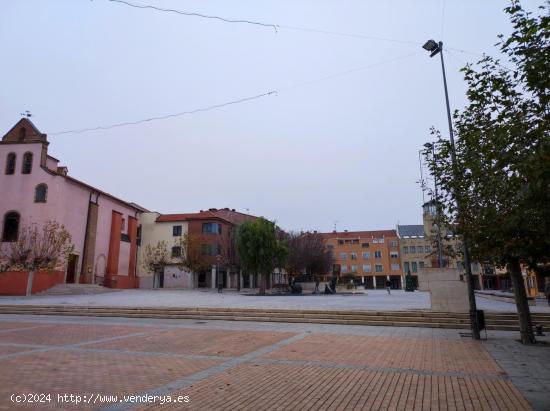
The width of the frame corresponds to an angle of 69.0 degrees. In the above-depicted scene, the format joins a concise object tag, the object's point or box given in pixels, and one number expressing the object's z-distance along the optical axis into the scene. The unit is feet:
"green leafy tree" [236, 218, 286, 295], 113.09
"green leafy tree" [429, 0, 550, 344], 16.88
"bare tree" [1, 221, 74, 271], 105.91
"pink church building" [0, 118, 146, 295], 119.44
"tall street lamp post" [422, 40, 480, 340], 36.86
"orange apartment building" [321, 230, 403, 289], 284.41
